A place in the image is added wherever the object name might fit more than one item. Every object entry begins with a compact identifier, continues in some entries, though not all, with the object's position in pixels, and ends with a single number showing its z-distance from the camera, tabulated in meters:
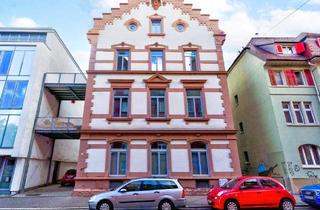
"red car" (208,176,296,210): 9.05
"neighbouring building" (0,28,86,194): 14.95
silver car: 9.03
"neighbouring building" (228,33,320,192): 14.39
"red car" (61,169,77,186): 18.05
